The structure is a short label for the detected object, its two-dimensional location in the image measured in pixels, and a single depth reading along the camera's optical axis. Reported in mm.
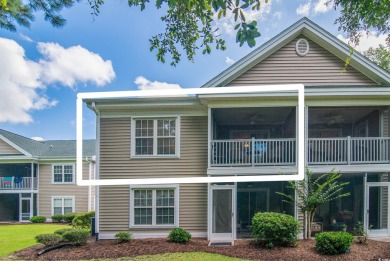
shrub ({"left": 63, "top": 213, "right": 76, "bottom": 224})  14901
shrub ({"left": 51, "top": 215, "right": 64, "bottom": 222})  15800
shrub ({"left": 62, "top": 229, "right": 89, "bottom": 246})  7516
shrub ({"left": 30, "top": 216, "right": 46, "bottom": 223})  15820
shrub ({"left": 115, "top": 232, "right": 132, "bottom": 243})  8320
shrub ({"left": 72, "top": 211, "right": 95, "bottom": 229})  10469
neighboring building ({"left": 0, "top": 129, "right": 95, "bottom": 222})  16984
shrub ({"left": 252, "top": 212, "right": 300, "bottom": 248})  7215
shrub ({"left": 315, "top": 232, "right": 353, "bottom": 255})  6703
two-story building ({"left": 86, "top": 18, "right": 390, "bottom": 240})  8789
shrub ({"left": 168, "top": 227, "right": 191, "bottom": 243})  8086
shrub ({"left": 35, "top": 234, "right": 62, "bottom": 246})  7371
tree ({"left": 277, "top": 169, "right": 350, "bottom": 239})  7868
